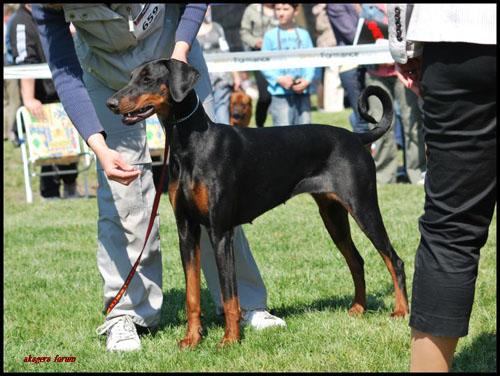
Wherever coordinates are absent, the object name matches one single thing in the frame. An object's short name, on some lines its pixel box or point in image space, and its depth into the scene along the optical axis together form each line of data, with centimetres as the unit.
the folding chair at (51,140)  967
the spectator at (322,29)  1343
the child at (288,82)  966
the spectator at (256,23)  1266
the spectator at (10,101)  1353
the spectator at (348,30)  1001
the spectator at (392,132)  912
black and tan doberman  356
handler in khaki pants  365
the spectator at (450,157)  223
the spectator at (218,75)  1101
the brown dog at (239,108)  1149
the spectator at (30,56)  935
